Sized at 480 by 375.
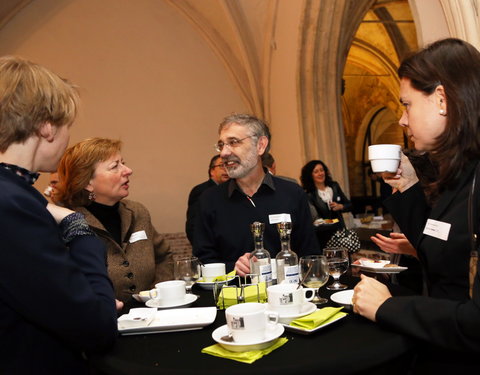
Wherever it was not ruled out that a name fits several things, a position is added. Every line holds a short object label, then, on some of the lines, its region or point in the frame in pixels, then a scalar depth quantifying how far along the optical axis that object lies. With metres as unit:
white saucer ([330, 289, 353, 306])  1.67
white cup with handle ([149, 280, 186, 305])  1.83
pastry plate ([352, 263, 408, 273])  2.02
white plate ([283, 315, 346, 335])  1.36
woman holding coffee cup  1.29
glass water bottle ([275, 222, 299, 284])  1.82
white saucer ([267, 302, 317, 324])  1.46
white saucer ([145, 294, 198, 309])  1.83
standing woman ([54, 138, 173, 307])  2.56
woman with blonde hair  1.17
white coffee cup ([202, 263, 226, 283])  2.16
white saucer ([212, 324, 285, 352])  1.25
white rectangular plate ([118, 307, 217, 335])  1.50
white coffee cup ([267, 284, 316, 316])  1.47
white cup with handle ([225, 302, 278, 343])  1.27
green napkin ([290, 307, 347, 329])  1.38
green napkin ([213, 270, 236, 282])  2.12
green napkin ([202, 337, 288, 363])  1.22
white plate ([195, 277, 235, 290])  2.09
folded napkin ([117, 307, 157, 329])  1.54
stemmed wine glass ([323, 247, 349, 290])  1.84
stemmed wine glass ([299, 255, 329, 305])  1.71
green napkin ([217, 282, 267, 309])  1.73
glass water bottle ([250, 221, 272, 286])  1.92
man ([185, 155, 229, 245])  4.66
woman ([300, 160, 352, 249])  5.83
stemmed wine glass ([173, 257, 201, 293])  2.03
